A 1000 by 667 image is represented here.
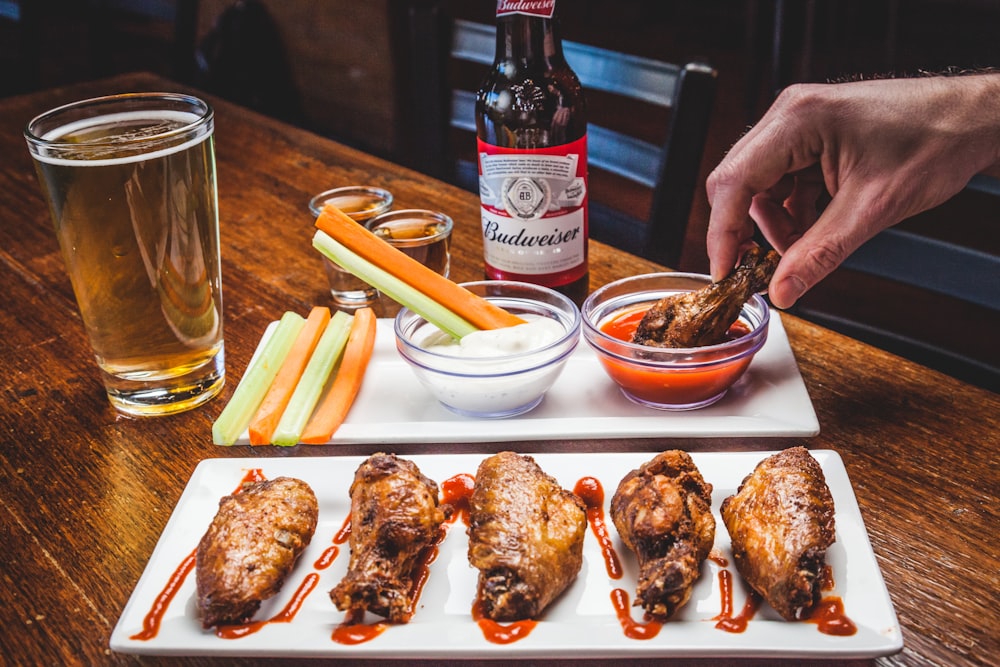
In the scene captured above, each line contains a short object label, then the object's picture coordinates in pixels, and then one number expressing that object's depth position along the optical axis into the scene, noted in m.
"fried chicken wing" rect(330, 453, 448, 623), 0.40
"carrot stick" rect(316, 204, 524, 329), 0.56
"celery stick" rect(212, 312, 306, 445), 0.52
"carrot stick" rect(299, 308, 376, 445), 0.52
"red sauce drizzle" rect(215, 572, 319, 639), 0.39
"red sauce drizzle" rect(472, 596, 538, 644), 0.39
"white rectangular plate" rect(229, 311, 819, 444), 0.51
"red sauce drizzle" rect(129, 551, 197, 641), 0.39
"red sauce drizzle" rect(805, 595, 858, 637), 0.38
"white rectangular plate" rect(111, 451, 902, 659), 0.38
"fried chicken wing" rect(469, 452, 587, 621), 0.40
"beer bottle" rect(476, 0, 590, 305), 0.57
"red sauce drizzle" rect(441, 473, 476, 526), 0.46
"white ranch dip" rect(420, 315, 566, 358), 0.53
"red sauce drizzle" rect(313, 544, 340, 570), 0.43
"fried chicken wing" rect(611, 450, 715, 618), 0.40
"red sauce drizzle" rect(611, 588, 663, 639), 0.39
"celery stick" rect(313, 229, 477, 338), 0.56
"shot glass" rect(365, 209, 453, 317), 0.63
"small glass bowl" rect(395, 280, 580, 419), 0.51
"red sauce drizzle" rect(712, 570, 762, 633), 0.39
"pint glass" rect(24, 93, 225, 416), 0.49
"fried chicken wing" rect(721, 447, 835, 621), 0.39
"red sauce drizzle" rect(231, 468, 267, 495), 0.48
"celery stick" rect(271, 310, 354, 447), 0.51
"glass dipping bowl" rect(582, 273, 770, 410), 0.51
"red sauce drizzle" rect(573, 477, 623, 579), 0.43
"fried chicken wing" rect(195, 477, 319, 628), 0.40
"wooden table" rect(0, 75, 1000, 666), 0.42
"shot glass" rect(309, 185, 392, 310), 0.65
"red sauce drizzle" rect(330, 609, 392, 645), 0.39
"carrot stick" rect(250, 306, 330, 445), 0.52
